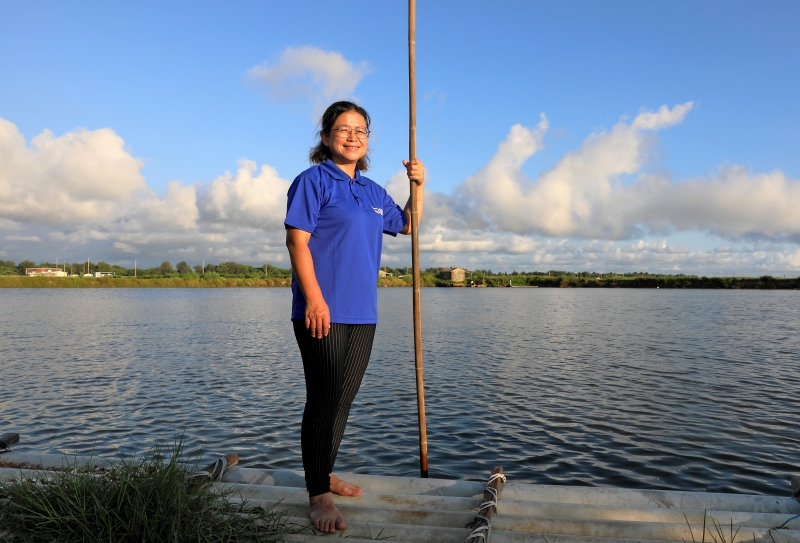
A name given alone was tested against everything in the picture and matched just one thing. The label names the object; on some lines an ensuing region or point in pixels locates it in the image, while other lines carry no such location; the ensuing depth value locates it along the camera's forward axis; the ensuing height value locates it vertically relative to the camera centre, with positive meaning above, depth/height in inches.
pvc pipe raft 114.7 -50.9
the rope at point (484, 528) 108.3 -48.0
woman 120.3 -1.0
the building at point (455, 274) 5861.2 +71.0
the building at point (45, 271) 5511.8 +74.8
